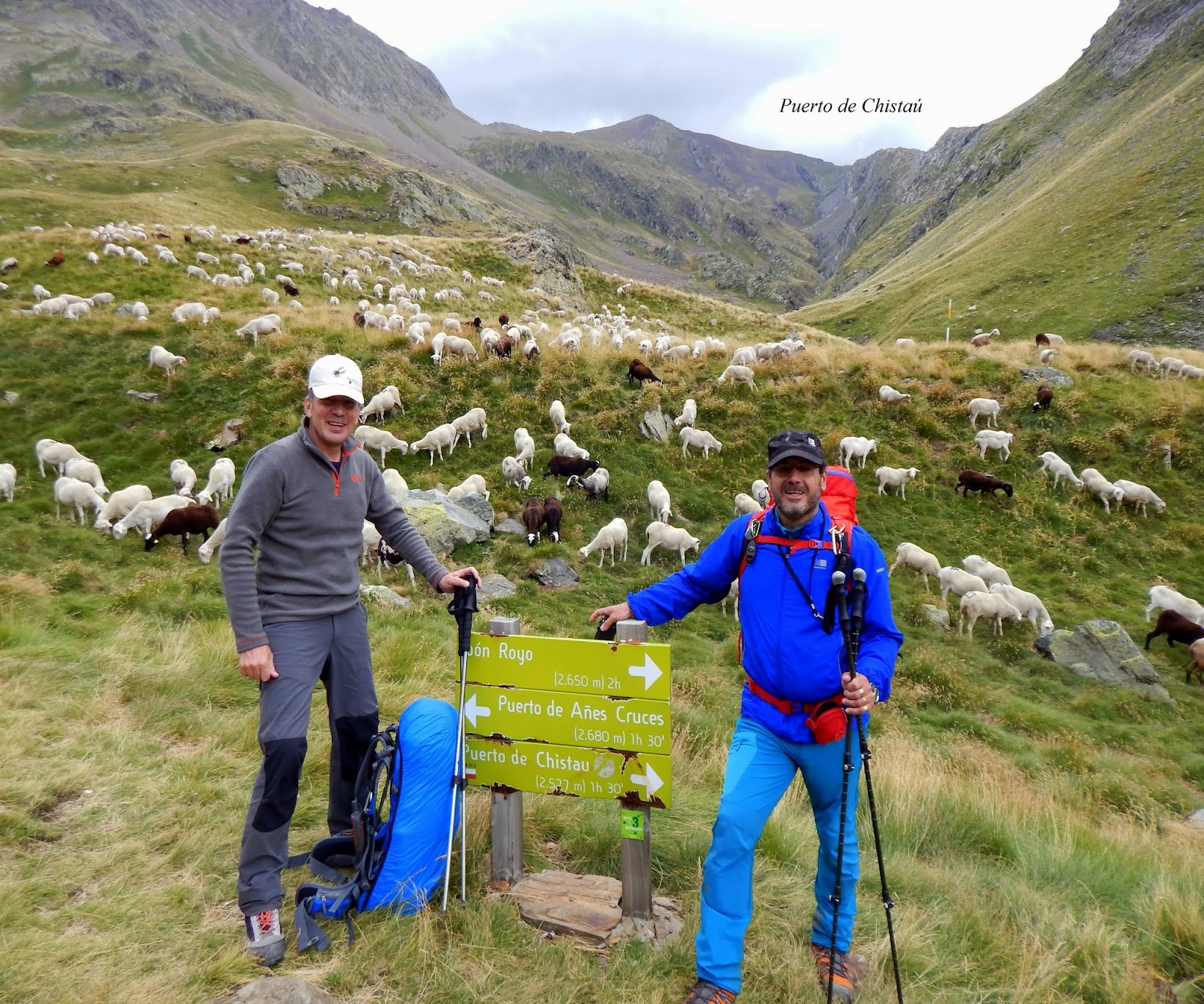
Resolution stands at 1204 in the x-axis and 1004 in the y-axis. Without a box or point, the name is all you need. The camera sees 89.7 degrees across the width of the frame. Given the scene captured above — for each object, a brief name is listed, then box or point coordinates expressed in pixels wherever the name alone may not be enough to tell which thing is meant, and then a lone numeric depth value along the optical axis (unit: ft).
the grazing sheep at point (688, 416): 61.72
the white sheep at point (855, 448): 58.23
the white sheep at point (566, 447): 55.11
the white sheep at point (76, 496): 44.04
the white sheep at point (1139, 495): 53.83
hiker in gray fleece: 12.06
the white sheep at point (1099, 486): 54.39
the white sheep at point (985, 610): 41.88
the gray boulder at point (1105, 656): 37.63
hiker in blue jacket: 11.46
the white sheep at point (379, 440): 53.31
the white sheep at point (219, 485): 47.78
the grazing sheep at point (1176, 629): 40.29
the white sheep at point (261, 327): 67.56
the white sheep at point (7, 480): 44.62
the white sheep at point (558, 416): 59.67
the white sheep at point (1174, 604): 42.09
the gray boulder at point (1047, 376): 69.15
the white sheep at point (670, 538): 46.62
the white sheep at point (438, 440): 55.11
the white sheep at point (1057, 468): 56.80
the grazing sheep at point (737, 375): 67.36
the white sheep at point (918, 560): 46.65
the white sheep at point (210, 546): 40.75
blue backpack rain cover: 12.82
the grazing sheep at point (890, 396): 65.92
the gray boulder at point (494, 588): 39.91
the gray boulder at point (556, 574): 43.39
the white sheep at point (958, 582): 44.52
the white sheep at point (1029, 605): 42.50
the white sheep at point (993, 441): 59.88
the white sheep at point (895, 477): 55.88
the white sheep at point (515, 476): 52.47
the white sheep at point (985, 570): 45.91
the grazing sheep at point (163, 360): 61.87
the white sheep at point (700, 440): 58.49
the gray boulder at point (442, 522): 43.19
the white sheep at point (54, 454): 48.49
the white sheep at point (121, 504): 43.52
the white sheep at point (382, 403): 58.08
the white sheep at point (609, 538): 46.78
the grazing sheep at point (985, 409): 63.72
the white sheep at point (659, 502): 50.11
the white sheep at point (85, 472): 47.37
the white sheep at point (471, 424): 57.47
